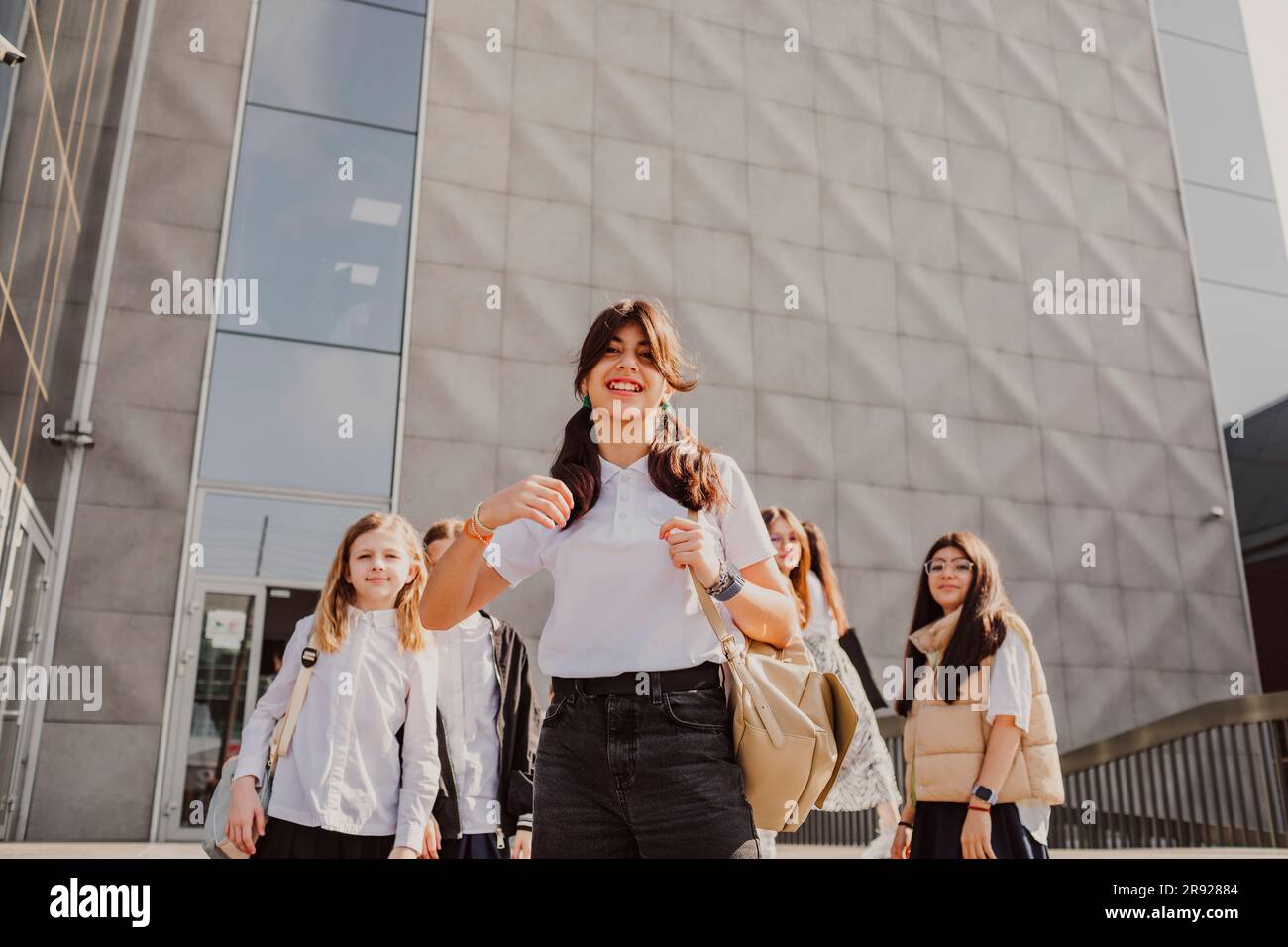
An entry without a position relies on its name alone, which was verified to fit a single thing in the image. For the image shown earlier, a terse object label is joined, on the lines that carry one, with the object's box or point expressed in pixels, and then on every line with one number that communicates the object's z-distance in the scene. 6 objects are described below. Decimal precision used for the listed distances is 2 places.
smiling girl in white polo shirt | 1.75
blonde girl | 2.97
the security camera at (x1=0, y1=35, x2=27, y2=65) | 5.02
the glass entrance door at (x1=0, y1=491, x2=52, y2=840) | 7.99
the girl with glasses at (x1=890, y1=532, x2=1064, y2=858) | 3.38
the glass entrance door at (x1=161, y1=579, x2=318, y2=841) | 9.77
